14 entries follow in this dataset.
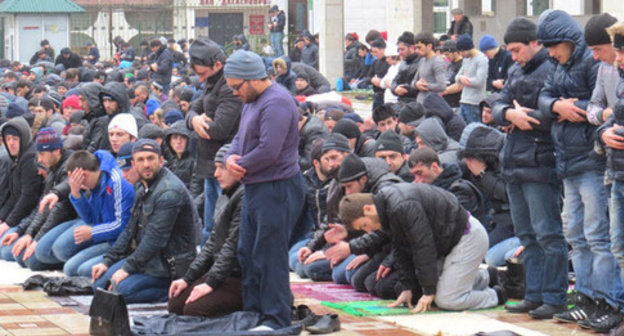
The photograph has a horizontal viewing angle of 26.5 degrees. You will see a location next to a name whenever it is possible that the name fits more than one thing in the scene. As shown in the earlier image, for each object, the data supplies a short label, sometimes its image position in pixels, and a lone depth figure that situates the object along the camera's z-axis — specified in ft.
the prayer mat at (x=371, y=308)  32.65
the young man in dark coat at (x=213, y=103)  37.81
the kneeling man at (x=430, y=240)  32.04
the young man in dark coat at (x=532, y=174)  30.66
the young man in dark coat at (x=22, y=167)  46.55
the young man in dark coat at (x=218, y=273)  31.12
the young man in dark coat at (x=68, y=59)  112.57
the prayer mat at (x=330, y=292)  35.83
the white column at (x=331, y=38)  115.61
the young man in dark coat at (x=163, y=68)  92.90
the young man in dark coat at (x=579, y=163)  29.07
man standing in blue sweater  29.32
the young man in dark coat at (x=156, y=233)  34.37
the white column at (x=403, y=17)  98.69
